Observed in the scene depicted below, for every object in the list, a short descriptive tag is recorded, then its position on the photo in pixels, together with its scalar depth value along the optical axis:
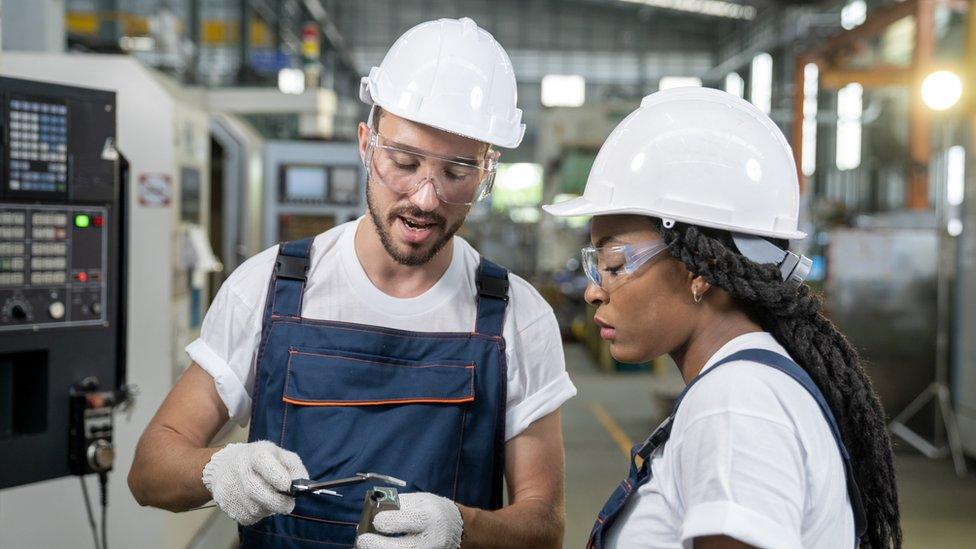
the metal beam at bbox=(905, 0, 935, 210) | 7.27
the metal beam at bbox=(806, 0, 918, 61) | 7.66
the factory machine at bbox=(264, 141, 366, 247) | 6.41
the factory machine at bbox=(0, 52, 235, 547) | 3.12
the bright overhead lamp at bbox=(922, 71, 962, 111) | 6.20
